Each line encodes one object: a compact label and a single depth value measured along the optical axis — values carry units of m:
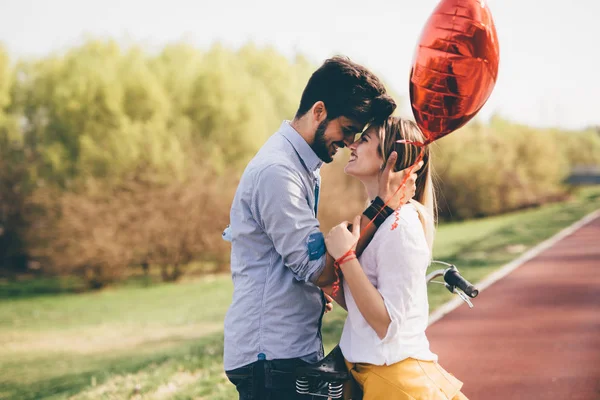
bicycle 2.65
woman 2.57
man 2.62
